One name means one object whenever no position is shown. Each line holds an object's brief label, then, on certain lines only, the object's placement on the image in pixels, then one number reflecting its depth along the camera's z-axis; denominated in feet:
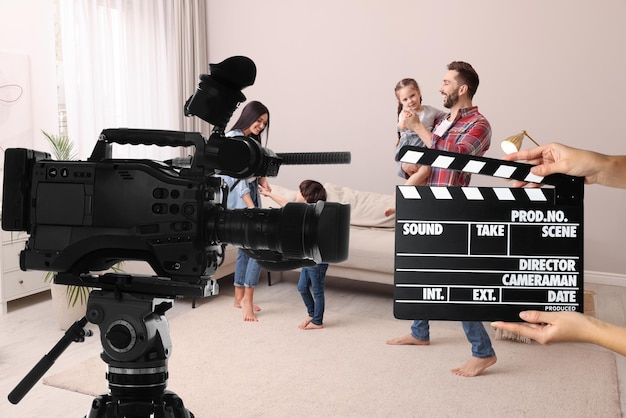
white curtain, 15.46
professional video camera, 3.85
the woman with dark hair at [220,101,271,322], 11.48
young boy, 11.85
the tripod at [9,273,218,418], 3.92
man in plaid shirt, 9.17
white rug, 8.53
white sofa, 13.78
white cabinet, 12.31
